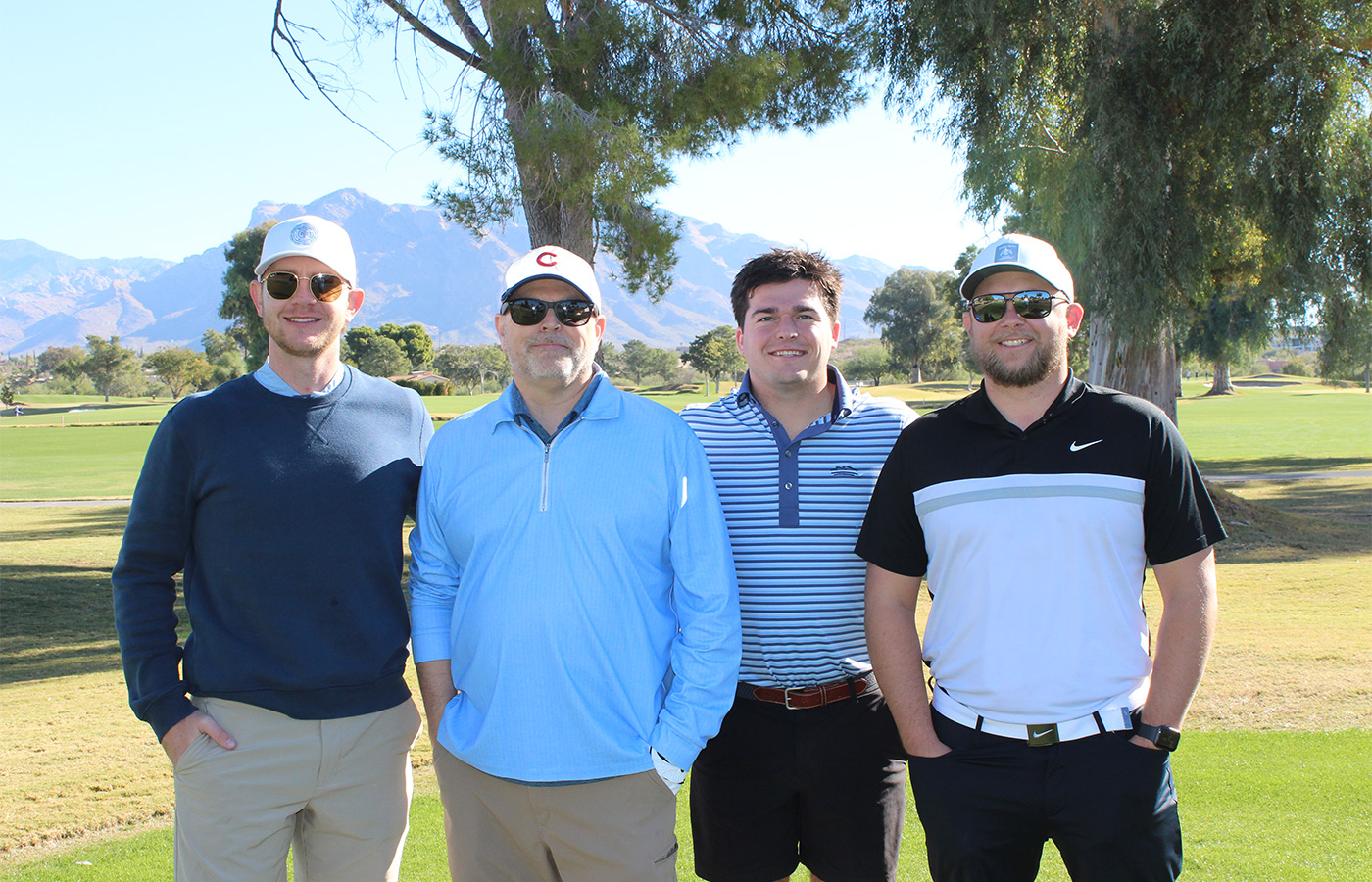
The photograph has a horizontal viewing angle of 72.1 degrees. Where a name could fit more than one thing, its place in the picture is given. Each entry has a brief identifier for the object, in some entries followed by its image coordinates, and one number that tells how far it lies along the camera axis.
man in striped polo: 3.01
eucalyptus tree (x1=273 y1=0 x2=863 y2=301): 8.55
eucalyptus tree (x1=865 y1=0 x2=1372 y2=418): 10.68
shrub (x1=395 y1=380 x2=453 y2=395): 80.19
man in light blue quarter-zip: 2.53
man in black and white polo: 2.55
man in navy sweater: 2.65
